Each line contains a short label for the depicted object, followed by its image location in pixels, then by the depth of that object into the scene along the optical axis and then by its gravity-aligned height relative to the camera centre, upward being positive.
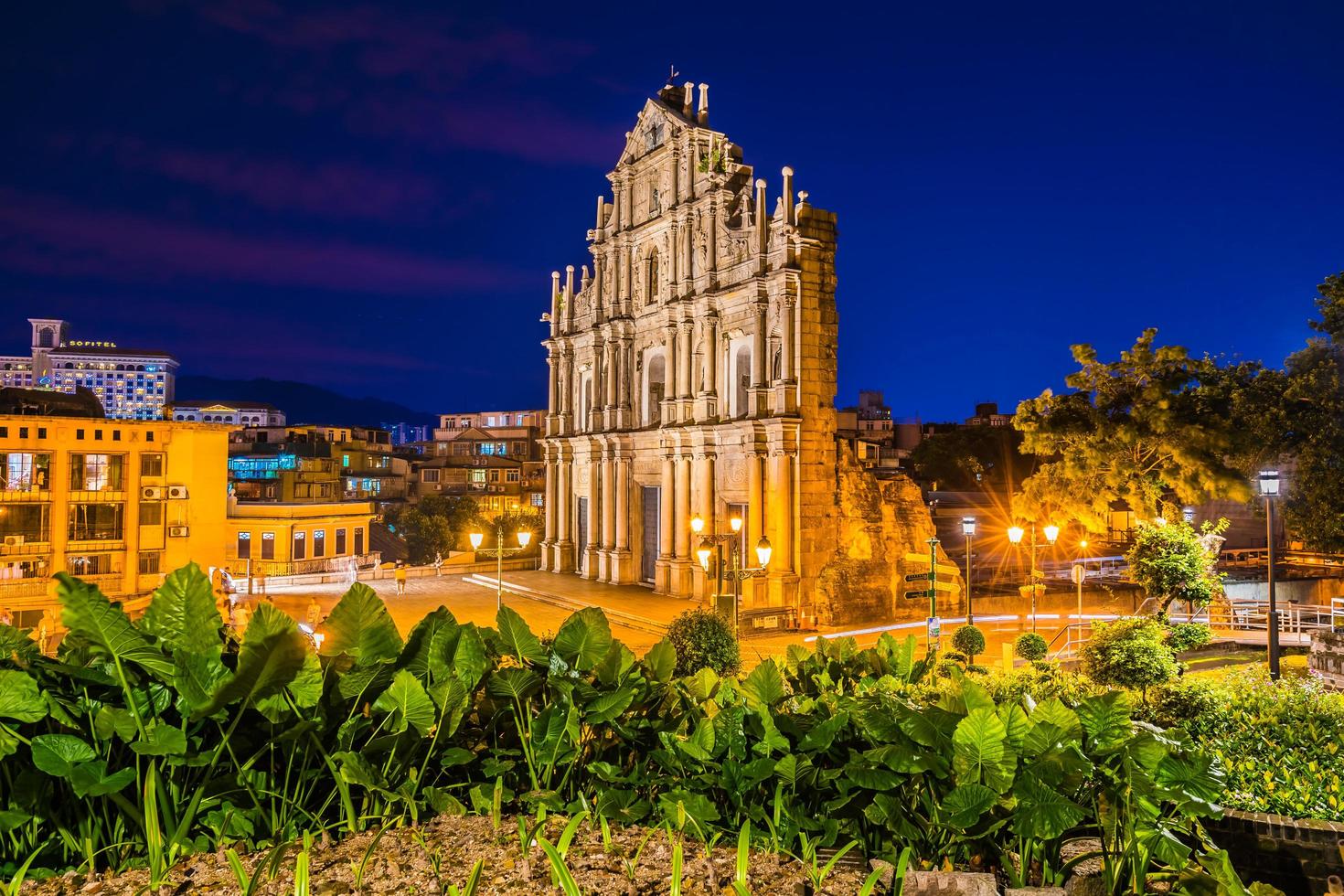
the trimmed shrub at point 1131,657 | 13.05 -2.62
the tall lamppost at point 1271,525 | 15.01 -0.56
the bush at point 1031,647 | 16.31 -3.05
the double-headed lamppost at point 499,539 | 20.73 -1.14
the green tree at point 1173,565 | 16.52 -1.41
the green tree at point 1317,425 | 21.27 +1.90
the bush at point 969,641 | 16.01 -2.87
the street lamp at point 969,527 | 19.23 -0.73
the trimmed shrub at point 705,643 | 14.41 -2.70
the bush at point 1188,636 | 15.40 -2.67
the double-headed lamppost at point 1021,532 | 19.66 -0.93
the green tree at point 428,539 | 56.28 -2.98
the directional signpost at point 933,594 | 16.20 -2.15
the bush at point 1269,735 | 6.23 -2.25
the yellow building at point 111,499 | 35.22 -0.16
